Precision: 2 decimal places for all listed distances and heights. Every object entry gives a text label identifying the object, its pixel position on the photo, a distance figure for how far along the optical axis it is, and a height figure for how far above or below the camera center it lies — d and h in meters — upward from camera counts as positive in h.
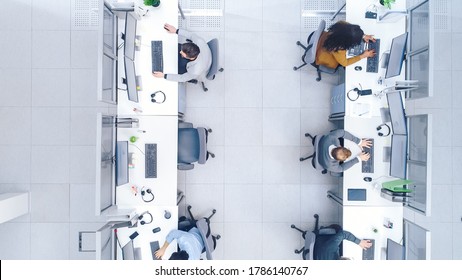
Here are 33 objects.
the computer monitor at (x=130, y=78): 2.93 +0.58
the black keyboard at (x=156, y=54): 3.14 +0.89
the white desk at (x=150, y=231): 3.15 -1.05
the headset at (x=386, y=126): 3.14 +0.09
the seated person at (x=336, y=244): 3.06 -1.14
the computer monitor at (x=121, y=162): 3.02 -0.28
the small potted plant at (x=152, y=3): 3.05 +1.41
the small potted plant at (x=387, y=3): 3.06 +1.44
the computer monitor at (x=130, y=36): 2.95 +1.02
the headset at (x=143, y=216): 3.17 -0.91
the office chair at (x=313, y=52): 3.05 +0.98
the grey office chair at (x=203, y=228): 3.07 -1.08
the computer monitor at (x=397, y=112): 2.91 +0.26
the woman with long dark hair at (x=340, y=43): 2.91 +0.98
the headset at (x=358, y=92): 3.14 +0.49
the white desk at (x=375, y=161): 3.13 -0.26
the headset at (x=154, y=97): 3.16 +0.42
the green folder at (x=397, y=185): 2.89 -0.48
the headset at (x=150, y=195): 3.19 -0.66
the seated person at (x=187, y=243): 2.97 -1.13
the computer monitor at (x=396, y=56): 2.92 +0.84
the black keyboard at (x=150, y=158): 3.16 -0.25
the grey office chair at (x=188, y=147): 3.41 -0.13
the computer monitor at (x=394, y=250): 2.95 -1.17
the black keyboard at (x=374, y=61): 3.16 +0.84
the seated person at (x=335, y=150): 3.10 -0.14
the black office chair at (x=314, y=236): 3.23 -1.17
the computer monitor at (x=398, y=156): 2.94 -0.19
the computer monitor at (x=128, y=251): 3.10 -1.25
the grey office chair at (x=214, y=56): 3.19 +0.89
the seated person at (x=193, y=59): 3.09 +0.83
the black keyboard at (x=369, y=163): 3.15 -0.28
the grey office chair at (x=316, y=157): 3.35 -0.24
